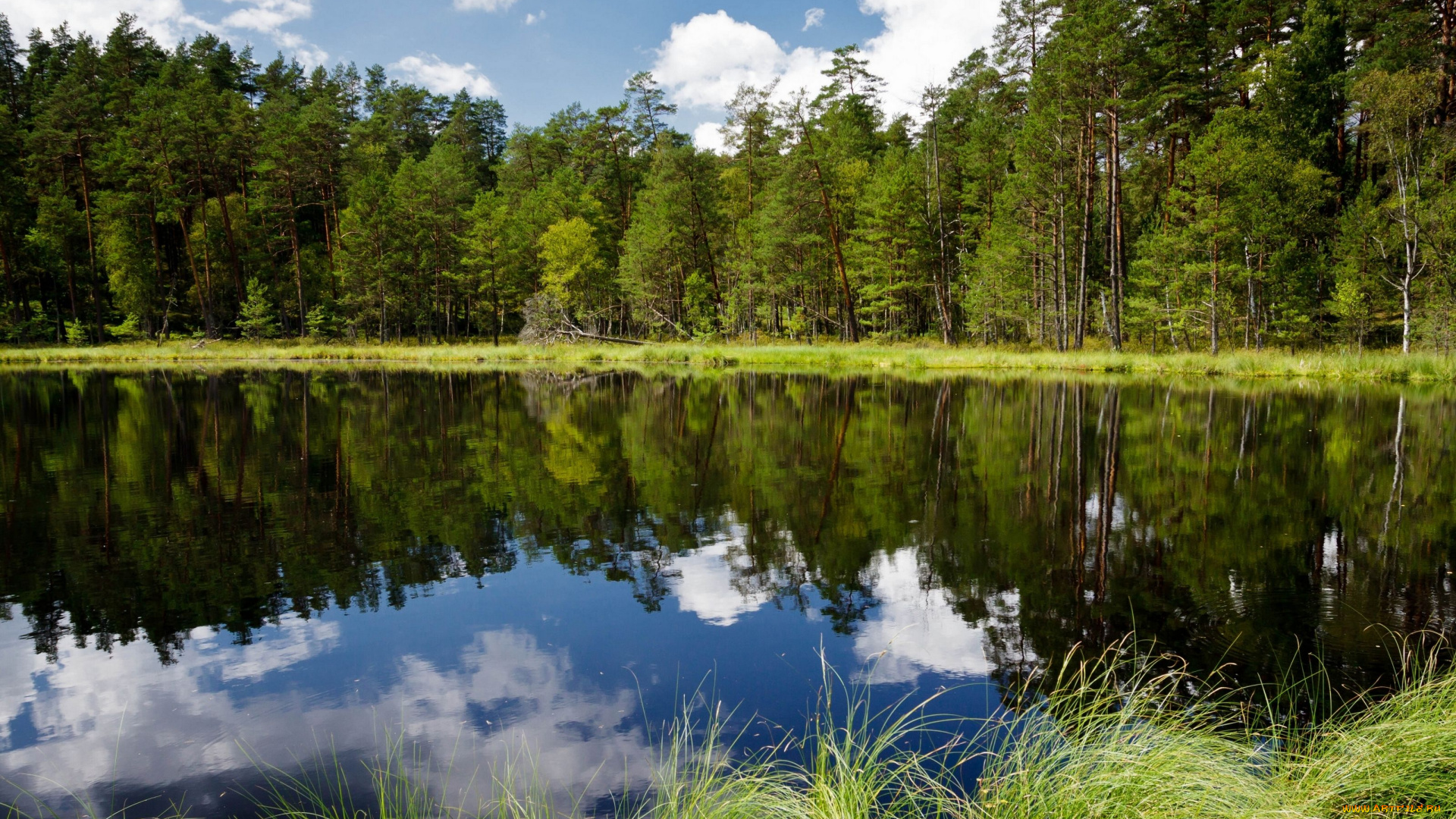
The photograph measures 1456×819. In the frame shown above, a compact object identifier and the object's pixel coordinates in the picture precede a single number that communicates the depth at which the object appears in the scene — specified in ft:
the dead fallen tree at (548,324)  156.87
